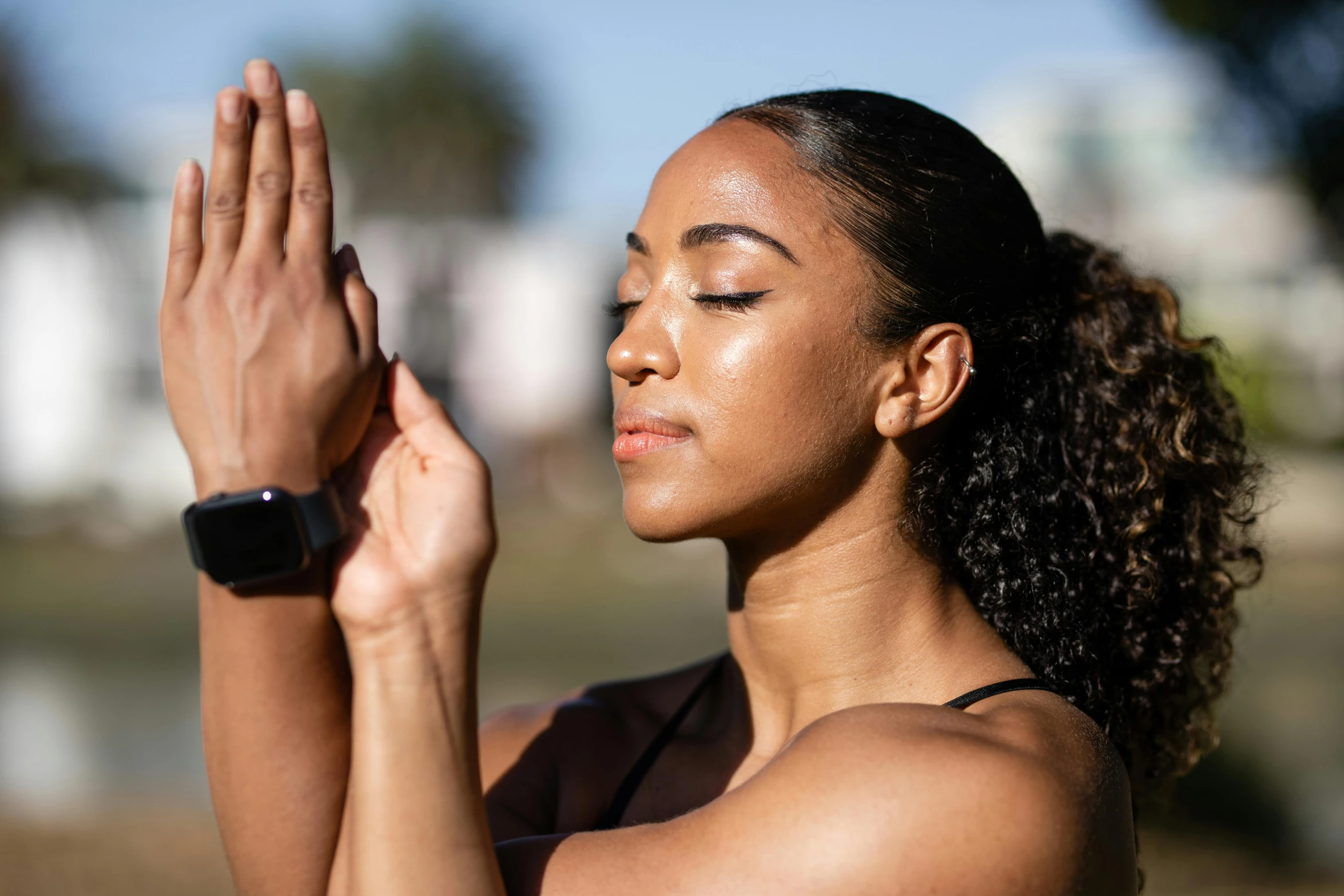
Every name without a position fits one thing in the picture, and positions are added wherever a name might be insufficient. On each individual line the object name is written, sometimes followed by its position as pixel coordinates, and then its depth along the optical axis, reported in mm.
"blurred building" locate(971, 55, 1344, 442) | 21375
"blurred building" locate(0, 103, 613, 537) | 26922
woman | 1811
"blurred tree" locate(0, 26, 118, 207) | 22656
